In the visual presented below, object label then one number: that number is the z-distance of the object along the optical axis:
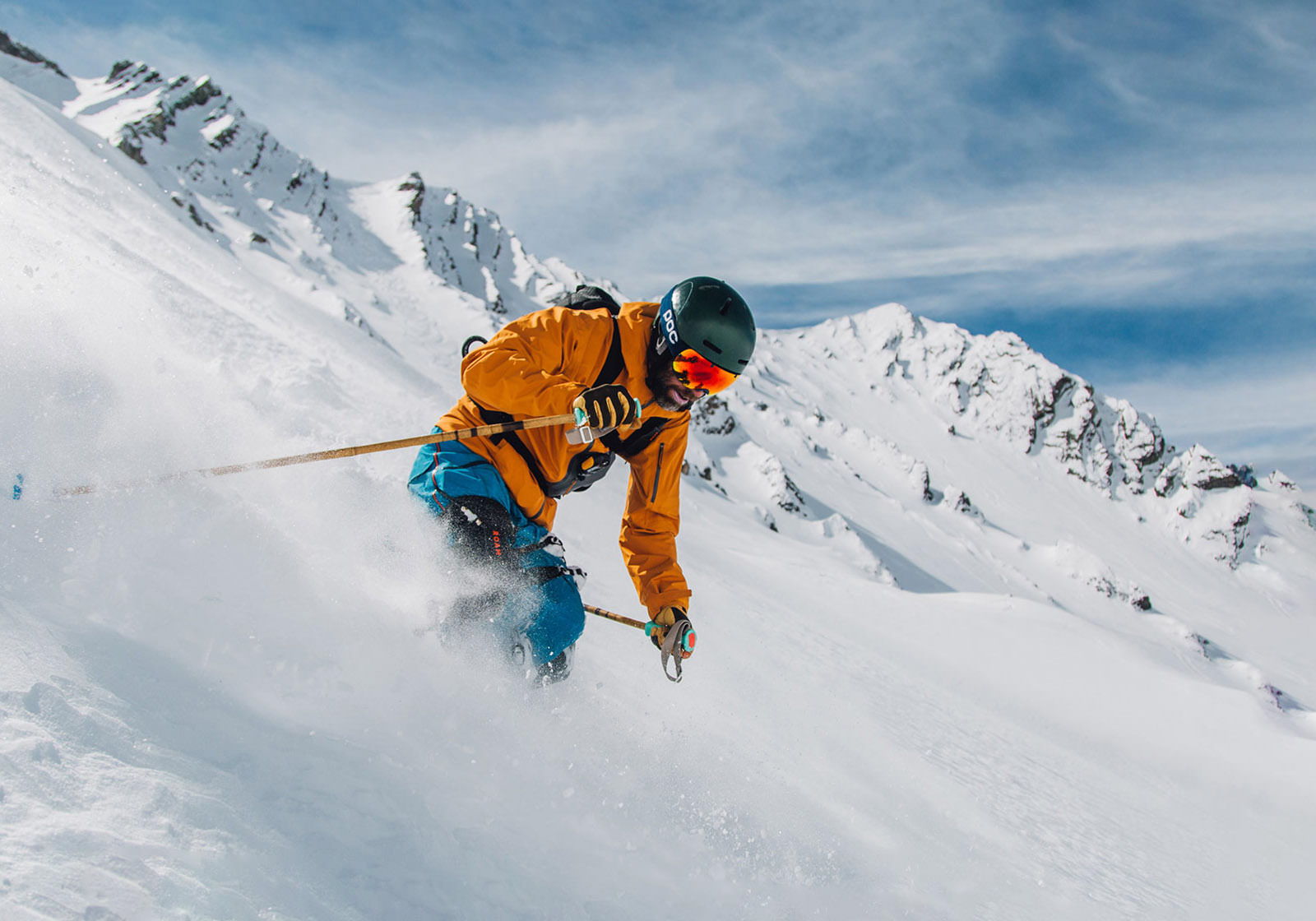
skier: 4.01
